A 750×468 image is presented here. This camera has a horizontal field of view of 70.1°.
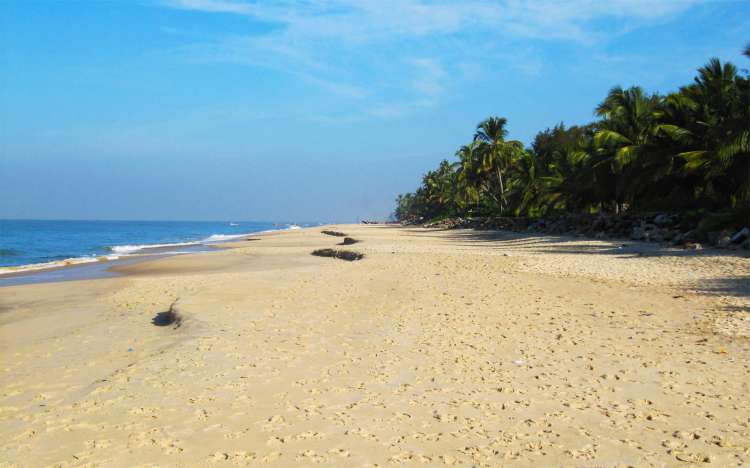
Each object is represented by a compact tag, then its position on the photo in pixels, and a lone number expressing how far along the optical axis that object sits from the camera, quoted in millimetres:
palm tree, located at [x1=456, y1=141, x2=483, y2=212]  53953
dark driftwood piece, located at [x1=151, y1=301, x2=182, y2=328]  9445
